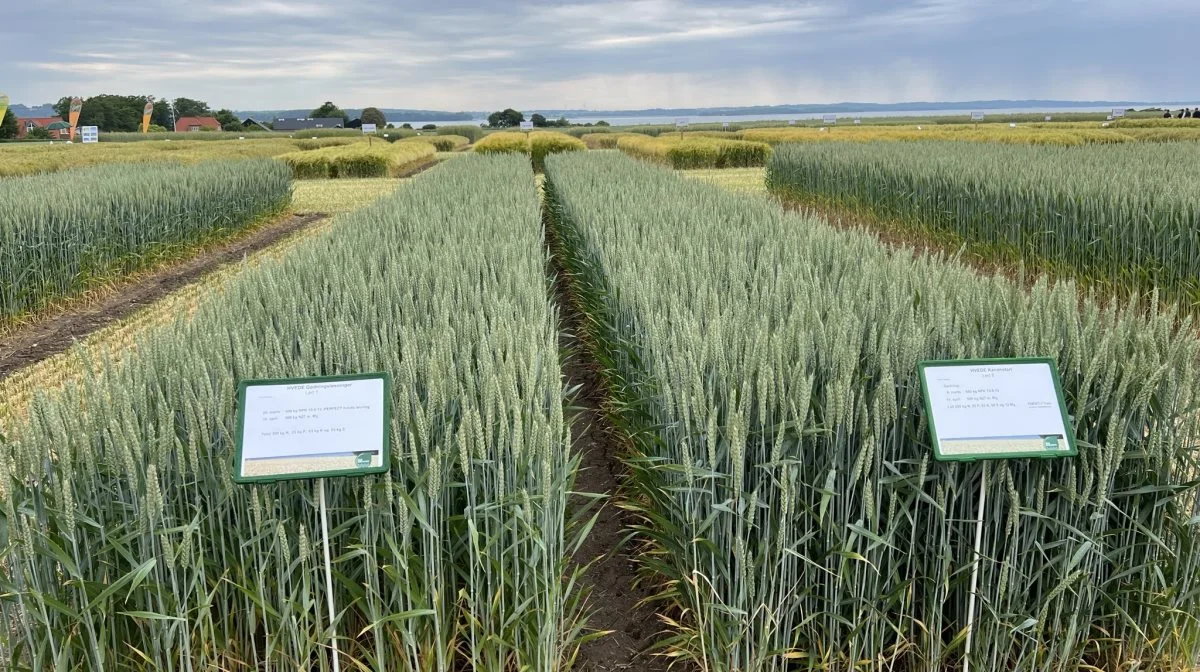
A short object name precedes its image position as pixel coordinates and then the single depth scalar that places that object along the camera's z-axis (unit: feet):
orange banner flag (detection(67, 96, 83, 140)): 163.65
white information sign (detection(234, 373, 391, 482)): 6.56
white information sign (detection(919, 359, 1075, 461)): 7.00
